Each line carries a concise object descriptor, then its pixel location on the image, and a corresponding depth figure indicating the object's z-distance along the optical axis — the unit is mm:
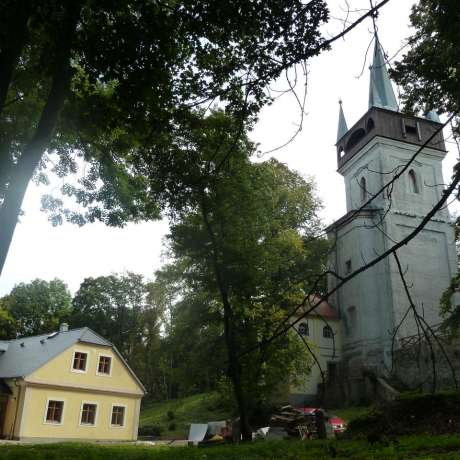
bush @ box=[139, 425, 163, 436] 31134
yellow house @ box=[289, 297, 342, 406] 33000
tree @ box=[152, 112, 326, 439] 13570
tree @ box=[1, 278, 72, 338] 53219
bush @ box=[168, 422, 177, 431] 31312
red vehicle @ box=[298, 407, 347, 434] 20500
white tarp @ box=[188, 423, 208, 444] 20625
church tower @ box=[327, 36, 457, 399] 31500
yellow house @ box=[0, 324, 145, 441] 26812
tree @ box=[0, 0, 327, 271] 4223
